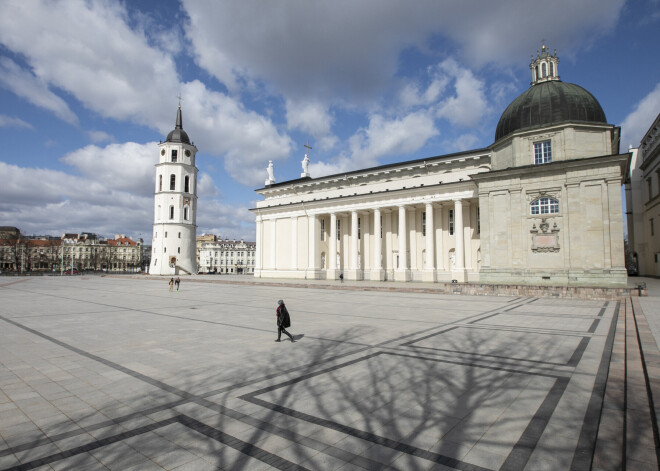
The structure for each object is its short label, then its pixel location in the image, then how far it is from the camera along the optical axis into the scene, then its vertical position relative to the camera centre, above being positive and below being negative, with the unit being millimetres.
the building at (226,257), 136125 +1481
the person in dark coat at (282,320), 10617 -1683
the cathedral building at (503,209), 27531 +5029
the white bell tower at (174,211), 68625 +9340
